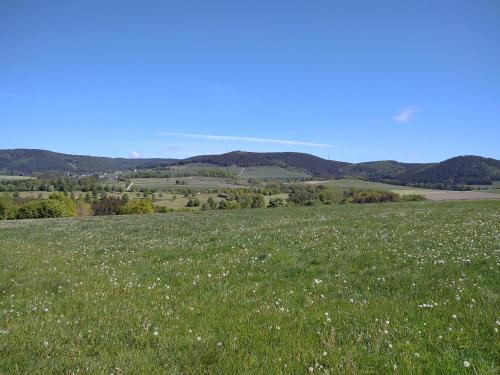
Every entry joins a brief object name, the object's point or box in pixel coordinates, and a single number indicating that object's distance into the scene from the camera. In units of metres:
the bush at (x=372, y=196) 97.44
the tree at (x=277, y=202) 102.90
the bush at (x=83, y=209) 113.51
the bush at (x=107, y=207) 117.38
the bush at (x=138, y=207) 106.19
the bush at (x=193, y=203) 125.99
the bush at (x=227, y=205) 116.20
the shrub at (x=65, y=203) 101.75
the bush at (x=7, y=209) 94.19
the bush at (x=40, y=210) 96.56
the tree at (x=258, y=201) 116.56
